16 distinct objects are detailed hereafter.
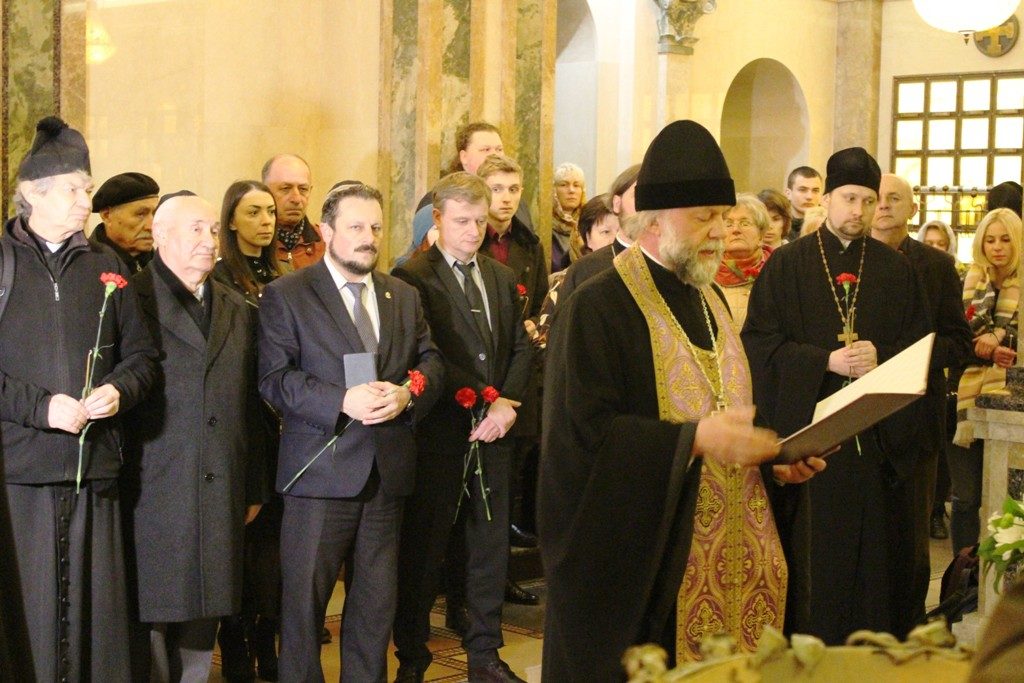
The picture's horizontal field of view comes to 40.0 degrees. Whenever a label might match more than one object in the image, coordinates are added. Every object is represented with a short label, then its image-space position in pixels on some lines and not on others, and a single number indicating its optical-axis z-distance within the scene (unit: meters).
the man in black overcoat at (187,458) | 4.81
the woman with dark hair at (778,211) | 8.59
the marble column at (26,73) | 6.12
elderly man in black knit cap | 4.44
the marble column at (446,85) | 8.36
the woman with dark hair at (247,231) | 5.70
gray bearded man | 3.64
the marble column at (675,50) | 11.80
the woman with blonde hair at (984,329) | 7.45
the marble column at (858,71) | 14.29
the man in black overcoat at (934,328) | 5.96
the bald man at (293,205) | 6.48
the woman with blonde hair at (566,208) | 8.54
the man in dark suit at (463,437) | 5.60
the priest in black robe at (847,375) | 5.69
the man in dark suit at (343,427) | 4.93
